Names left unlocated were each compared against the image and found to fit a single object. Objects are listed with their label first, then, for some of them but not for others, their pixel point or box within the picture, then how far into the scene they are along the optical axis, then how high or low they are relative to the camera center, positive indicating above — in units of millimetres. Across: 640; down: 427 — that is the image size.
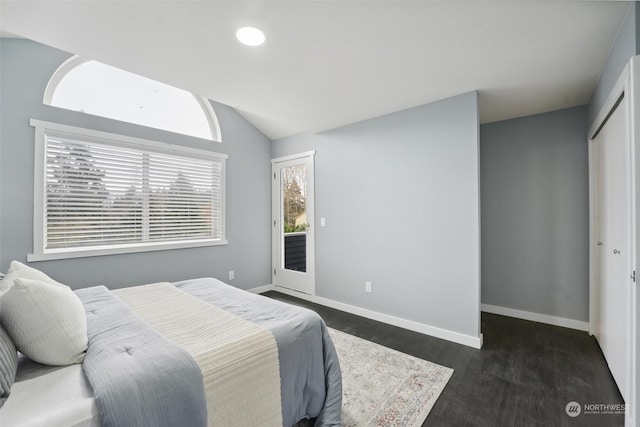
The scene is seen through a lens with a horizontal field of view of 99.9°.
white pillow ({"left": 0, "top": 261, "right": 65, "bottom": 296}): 1268 -302
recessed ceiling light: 1681 +1151
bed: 912 -618
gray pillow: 873 -520
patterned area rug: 1620 -1218
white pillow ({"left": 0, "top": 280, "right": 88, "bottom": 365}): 1038 -431
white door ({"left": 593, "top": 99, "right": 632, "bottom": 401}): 1769 -243
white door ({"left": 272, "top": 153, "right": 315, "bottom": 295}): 3922 -140
